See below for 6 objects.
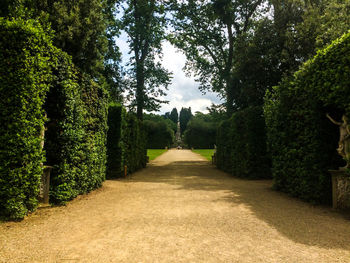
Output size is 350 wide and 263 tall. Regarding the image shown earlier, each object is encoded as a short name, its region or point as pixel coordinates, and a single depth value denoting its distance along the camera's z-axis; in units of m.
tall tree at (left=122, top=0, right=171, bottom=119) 21.41
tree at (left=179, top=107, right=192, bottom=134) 95.36
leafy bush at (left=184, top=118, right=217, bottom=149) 60.38
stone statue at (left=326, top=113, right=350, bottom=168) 5.74
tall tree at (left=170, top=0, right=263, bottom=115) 19.81
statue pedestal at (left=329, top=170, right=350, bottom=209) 5.93
